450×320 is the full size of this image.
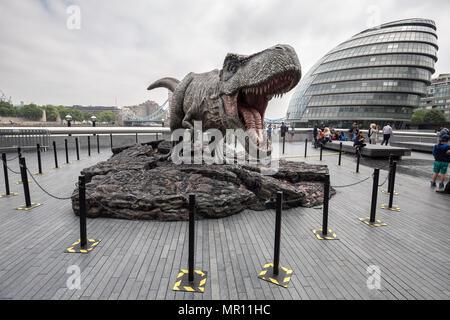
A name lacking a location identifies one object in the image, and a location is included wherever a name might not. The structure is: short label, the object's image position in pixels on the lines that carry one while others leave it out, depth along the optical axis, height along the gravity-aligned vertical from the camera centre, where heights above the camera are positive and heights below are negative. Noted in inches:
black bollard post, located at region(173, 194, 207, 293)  94.2 -63.9
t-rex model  159.5 +30.8
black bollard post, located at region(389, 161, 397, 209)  183.2 -36.0
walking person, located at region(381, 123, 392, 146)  542.3 -4.8
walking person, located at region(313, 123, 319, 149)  635.5 -13.8
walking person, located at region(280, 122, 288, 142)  694.5 -1.2
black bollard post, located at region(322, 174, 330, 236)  137.4 -45.9
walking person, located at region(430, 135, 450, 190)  226.2 -24.5
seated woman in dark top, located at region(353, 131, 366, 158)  413.4 -20.1
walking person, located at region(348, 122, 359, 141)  695.3 -7.6
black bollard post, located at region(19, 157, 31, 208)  172.9 -41.9
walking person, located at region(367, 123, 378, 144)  563.2 -9.1
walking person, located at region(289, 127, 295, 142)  794.2 -12.9
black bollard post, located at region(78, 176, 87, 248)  118.5 -43.5
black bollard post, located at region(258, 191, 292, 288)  100.7 -59.7
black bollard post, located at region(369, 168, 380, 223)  152.1 -43.4
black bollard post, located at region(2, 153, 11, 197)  196.3 -46.9
